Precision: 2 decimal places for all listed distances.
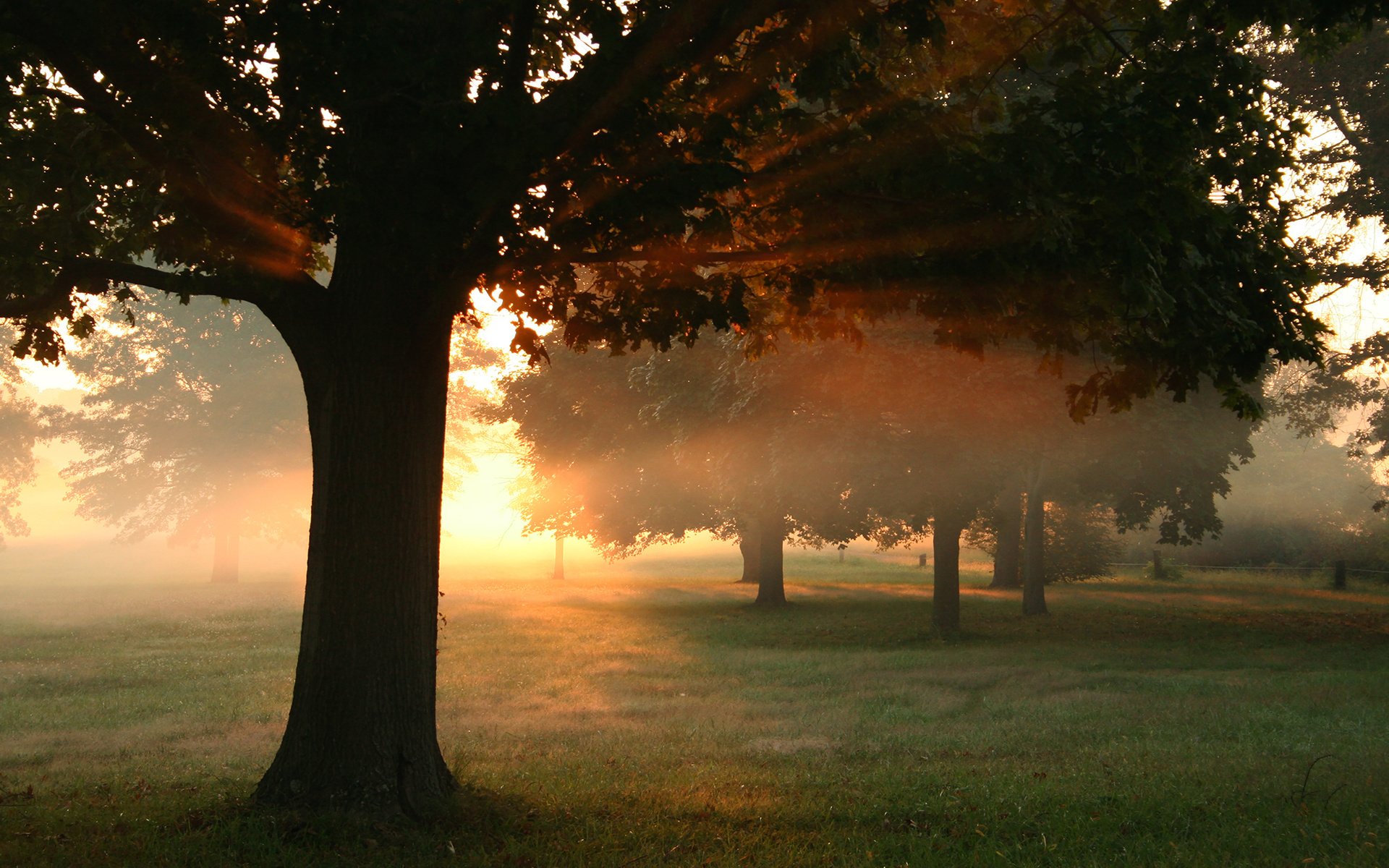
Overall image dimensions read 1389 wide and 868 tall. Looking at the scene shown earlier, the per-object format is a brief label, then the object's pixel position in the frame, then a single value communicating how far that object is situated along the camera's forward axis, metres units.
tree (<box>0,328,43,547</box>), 43.38
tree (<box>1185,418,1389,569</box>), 49.44
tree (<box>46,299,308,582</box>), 43.19
